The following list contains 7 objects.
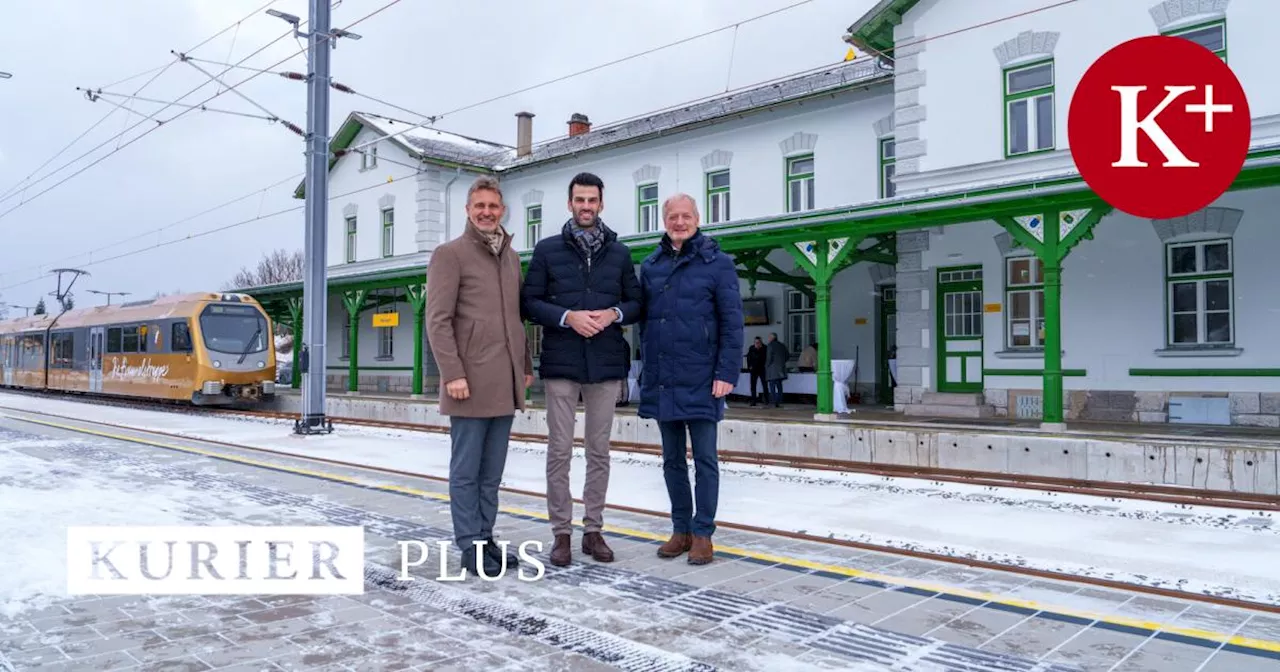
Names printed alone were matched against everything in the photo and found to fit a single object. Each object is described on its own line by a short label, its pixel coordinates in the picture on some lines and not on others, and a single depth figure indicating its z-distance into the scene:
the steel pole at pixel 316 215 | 13.30
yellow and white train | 19.64
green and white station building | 11.98
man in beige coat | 4.39
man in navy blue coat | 4.62
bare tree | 64.69
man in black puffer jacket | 4.65
